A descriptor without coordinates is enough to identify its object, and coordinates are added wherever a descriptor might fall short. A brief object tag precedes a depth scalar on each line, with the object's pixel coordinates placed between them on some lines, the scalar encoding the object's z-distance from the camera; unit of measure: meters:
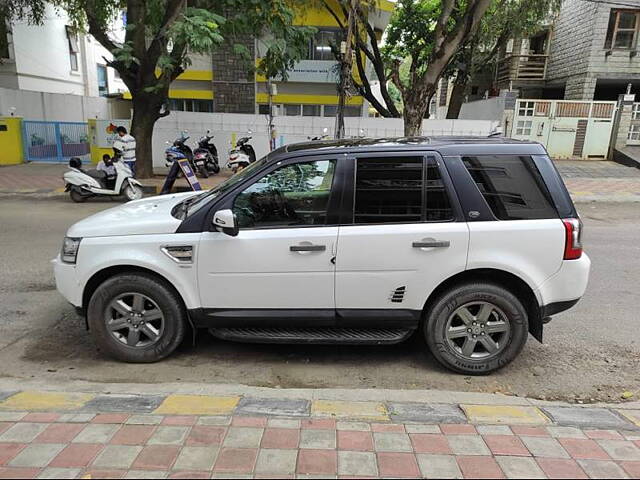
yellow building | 20.70
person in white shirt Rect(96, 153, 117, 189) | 10.56
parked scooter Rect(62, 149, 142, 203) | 10.41
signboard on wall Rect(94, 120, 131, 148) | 14.78
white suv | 3.37
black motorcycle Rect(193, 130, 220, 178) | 13.60
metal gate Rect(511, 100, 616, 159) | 17.84
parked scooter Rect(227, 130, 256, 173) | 13.39
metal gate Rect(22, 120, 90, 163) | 16.50
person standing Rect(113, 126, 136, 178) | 11.44
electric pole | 10.91
